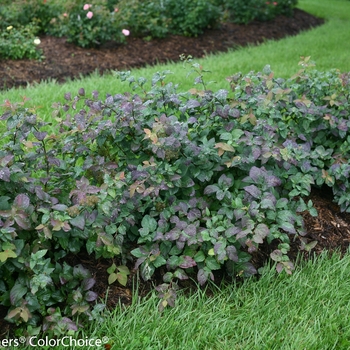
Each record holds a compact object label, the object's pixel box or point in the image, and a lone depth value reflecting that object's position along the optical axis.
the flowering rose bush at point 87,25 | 7.50
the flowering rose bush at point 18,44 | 6.71
